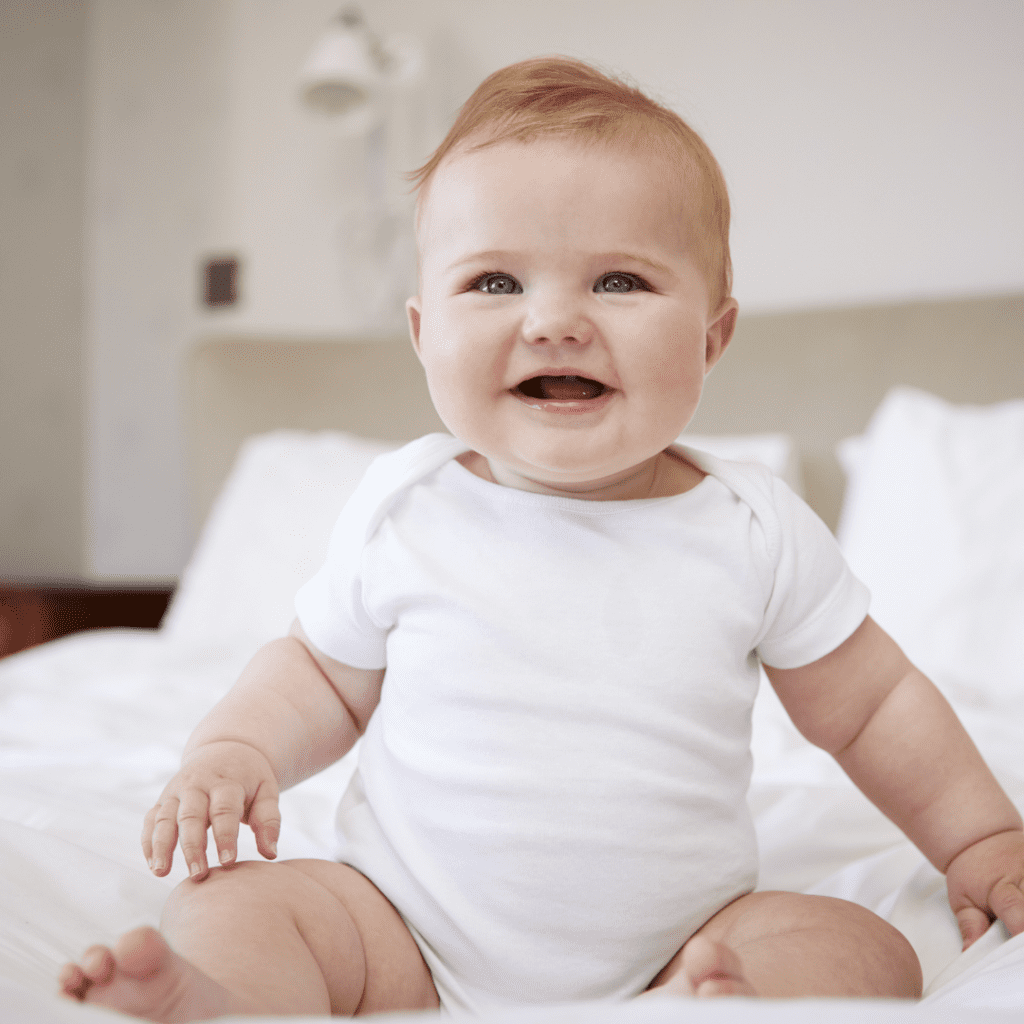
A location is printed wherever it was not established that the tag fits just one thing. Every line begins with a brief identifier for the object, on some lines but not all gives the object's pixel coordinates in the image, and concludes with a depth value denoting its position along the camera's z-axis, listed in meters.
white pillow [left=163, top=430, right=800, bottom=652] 1.54
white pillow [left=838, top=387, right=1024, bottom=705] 1.24
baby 0.53
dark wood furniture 2.02
